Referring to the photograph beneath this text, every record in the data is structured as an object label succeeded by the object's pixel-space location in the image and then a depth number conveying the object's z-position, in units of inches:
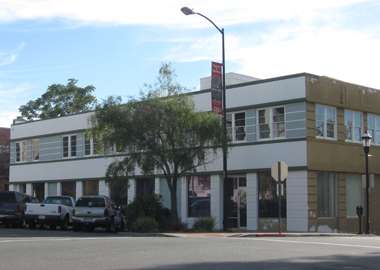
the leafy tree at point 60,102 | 2401.6
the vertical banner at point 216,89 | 975.6
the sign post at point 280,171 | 853.2
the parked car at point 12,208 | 1044.2
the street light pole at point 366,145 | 993.7
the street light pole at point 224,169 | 935.7
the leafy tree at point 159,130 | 927.0
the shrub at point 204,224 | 935.7
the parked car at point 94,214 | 943.0
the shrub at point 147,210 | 952.9
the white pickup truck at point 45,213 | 989.2
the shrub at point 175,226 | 930.1
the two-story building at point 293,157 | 1008.9
